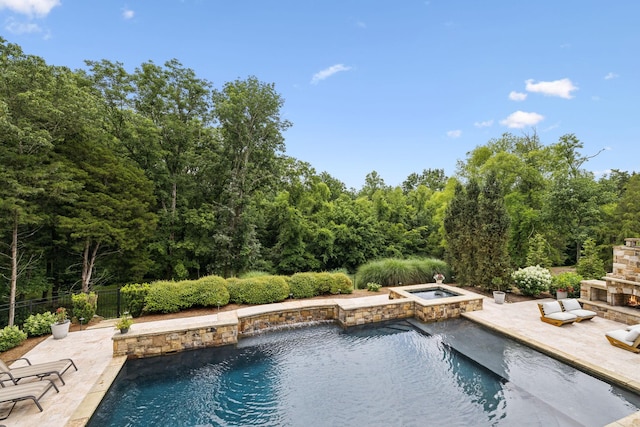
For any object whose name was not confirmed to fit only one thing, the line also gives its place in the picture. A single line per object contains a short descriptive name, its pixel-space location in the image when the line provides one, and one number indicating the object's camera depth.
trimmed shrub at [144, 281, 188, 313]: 8.11
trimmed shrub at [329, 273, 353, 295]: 10.05
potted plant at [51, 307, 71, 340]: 6.68
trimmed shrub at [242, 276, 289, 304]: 8.92
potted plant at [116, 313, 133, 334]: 6.12
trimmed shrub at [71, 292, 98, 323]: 7.50
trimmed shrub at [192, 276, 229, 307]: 8.49
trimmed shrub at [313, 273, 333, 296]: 9.85
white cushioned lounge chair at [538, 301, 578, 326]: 7.14
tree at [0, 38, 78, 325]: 7.61
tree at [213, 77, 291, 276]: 13.11
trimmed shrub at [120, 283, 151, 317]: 8.03
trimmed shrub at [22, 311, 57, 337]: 6.80
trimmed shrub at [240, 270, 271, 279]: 11.00
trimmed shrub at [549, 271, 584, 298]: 9.21
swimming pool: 4.15
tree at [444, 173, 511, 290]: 10.17
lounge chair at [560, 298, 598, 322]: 7.42
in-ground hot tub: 8.10
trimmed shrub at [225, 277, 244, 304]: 8.91
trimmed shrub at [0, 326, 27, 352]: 6.12
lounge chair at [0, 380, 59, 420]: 3.84
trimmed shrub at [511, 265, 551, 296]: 9.66
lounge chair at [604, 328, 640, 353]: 5.71
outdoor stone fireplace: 7.23
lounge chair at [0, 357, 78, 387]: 4.41
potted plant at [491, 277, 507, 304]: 9.13
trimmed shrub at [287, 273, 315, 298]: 9.52
